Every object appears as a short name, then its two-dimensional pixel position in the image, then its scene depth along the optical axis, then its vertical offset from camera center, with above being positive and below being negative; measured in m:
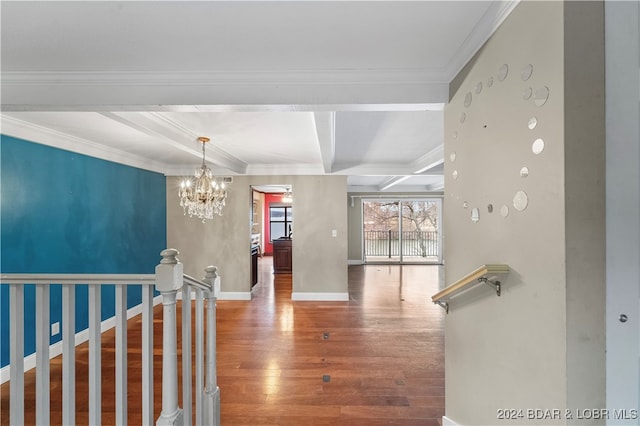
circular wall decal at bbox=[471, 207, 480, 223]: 1.47 +0.00
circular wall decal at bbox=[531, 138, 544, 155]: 1.07 +0.27
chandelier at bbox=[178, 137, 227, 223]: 3.37 +0.29
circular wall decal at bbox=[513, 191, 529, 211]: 1.15 +0.06
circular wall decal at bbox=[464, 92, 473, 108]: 1.53 +0.66
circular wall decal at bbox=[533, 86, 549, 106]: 1.05 +0.47
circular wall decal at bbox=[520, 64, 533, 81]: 1.12 +0.60
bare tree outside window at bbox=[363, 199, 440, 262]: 8.45 -0.47
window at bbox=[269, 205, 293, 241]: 10.23 -0.21
